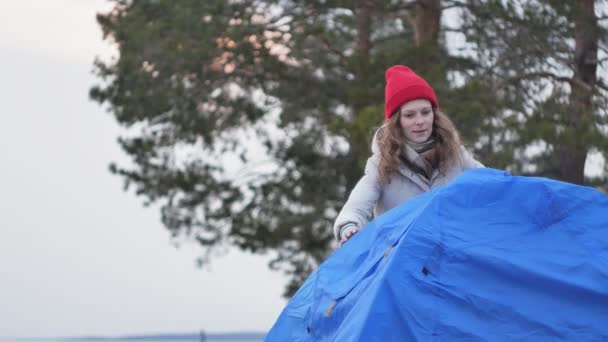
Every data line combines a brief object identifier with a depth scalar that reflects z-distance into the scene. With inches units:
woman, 378.0
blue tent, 283.7
